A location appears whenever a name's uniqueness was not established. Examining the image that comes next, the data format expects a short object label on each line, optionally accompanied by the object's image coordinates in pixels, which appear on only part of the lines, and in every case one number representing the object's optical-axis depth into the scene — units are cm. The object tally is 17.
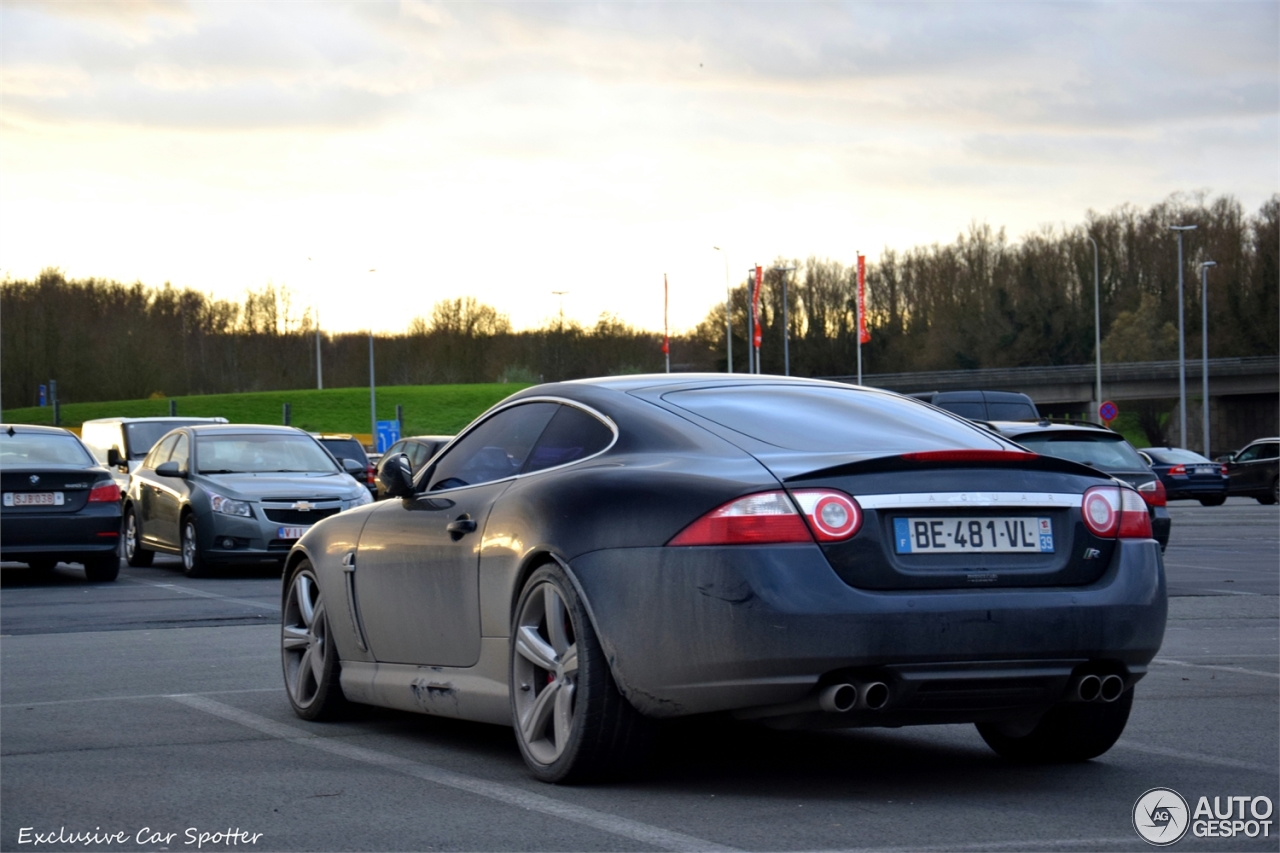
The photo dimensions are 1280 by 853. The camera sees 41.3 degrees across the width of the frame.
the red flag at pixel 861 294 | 7125
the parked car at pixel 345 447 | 3438
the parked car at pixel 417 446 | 2588
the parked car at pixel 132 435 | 2500
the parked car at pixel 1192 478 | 3709
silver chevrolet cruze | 1741
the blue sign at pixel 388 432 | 5445
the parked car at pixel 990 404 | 3027
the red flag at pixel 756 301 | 6650
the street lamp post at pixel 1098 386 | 8210
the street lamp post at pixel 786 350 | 10119
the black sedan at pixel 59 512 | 1623
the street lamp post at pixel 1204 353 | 6675
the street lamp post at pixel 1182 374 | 6588
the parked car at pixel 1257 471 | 3806
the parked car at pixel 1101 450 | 1559
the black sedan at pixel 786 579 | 496
